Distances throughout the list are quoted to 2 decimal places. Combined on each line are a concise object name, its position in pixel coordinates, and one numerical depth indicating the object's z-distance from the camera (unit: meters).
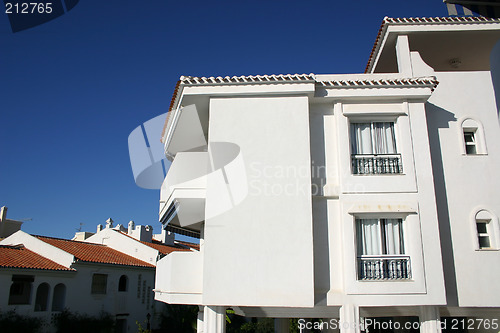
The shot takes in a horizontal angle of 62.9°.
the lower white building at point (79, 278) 25.38
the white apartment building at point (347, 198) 10.89
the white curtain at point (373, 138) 12.16
